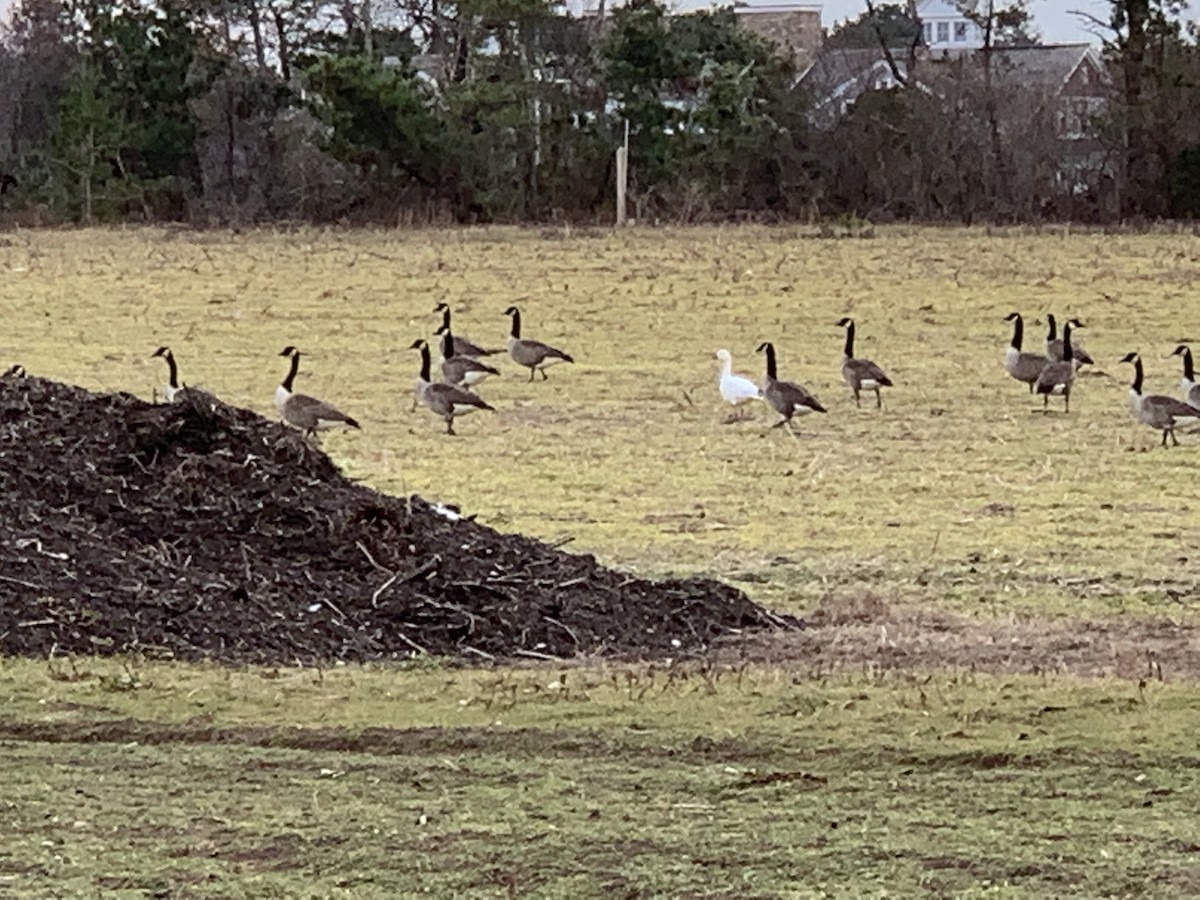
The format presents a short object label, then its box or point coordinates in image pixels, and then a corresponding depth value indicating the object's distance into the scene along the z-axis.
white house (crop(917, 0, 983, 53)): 116.70
